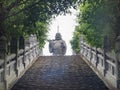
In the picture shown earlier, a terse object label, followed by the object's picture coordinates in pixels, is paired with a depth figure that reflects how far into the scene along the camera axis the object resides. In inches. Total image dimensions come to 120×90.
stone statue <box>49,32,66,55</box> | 1362.0
